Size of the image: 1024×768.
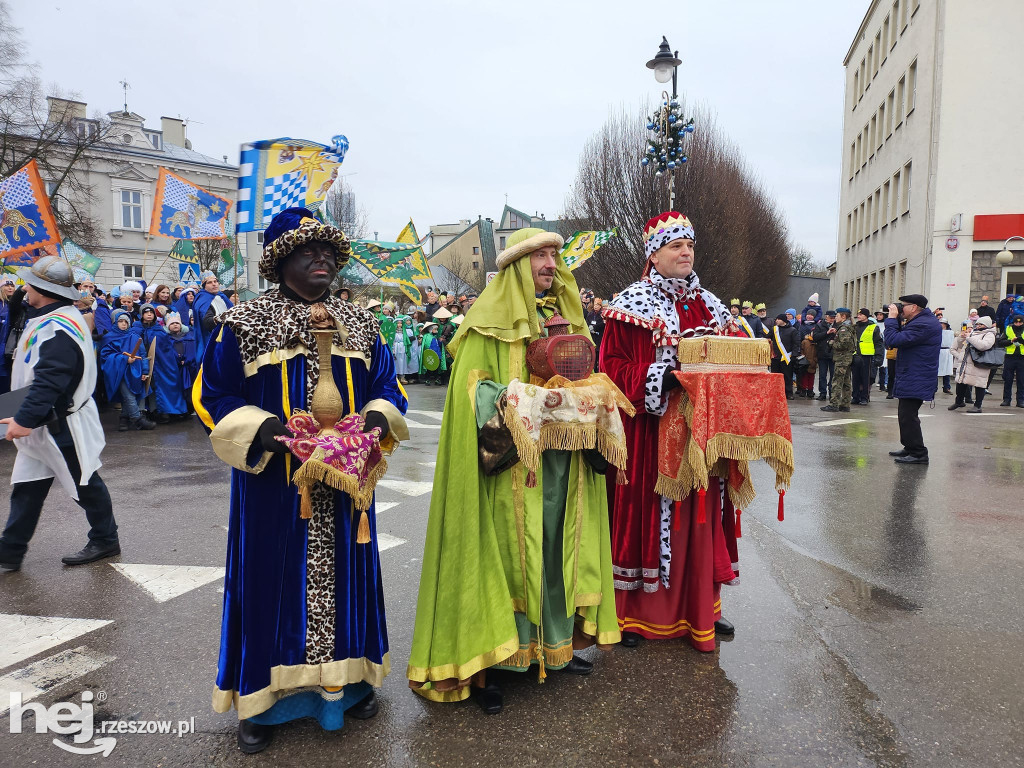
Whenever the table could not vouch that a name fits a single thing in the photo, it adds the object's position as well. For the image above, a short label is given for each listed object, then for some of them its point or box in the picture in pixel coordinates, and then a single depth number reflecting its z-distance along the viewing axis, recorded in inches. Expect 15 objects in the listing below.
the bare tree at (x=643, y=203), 928.9
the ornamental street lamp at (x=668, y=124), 499.8
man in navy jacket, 327.6
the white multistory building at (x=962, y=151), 764.6
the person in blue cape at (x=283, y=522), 100.9
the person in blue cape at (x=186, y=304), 458.9
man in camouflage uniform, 531.8
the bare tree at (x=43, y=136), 773.3
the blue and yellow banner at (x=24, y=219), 337.4
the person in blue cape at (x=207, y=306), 415.5
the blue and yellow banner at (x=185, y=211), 388.2
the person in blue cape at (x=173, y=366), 421.7
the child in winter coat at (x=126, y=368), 400.5
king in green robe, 113.4
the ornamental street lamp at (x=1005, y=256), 748.0
